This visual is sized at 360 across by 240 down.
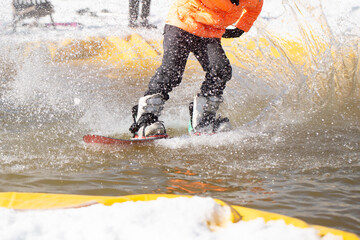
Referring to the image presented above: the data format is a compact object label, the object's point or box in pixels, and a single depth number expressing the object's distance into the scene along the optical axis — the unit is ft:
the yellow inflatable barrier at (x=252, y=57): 34.27
